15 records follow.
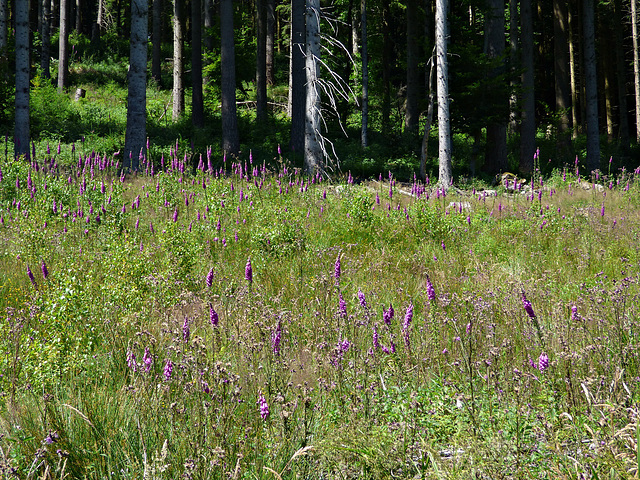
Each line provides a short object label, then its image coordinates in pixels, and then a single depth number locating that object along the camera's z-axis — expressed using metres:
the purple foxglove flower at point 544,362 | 5.32
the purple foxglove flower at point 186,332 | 5.67
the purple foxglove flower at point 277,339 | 5.51
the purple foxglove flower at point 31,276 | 8.09
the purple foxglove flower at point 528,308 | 6.22
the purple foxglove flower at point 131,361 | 5.64
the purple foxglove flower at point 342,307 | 6.42
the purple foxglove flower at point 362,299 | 6.44
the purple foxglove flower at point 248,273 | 7.49
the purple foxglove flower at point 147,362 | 5.26
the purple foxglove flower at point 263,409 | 4.56
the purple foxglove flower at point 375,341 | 6.10
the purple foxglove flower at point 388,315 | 6.32
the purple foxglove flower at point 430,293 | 6.86
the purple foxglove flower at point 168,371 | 5.37
